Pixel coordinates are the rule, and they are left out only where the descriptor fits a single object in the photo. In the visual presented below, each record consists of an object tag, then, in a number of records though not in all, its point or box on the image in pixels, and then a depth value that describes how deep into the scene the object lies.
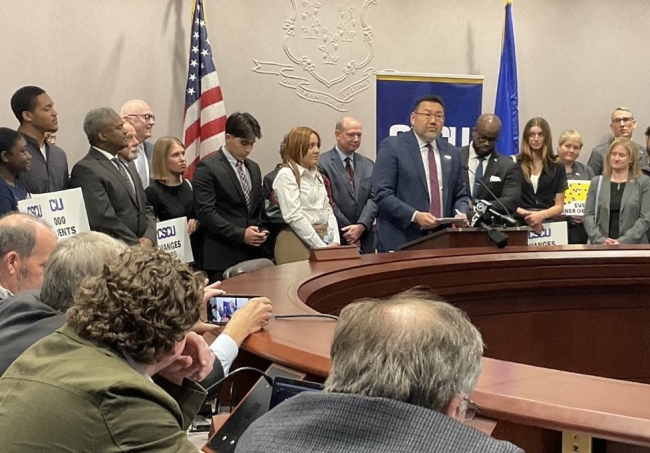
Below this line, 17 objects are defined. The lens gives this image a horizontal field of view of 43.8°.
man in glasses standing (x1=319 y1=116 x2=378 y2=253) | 5.25
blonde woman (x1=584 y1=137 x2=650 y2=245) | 5.00
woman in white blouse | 4.54
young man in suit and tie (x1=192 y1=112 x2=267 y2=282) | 4.61
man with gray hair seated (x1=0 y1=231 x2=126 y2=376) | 1.73
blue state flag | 7.18
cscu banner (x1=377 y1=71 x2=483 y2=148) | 6.63
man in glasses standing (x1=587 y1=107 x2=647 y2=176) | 6.91
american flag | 5.99
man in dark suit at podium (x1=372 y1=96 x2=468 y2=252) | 4.42
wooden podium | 3.89
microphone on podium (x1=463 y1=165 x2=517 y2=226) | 3.96
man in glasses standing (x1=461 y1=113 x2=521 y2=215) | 4.98
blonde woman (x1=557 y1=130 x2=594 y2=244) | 5.91
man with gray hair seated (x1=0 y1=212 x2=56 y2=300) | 2.38
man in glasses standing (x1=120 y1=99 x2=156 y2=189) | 4.97
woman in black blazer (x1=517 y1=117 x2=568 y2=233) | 5.08
